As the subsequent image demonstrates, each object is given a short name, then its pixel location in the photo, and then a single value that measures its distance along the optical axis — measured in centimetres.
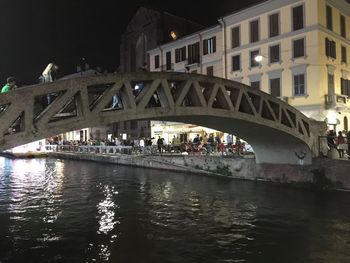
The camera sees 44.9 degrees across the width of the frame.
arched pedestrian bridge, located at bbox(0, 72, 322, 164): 1107
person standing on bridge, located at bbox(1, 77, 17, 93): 1234
